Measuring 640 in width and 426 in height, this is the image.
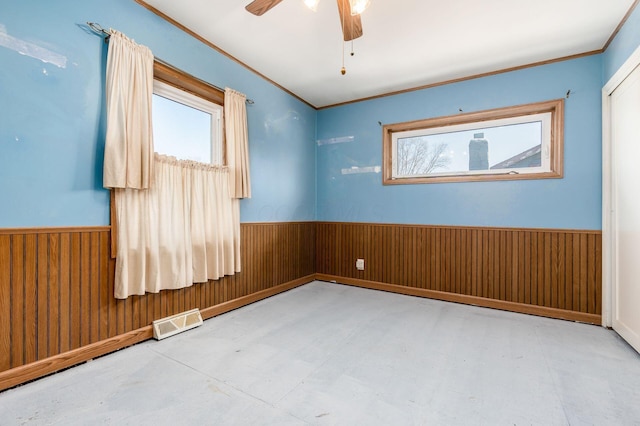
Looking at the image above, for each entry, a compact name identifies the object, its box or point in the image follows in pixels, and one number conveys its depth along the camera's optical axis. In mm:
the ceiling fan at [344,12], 1741
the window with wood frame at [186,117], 2385
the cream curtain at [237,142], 2783
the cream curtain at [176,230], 2053
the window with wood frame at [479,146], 2859
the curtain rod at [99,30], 1877
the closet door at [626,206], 2066
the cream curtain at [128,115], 1909
